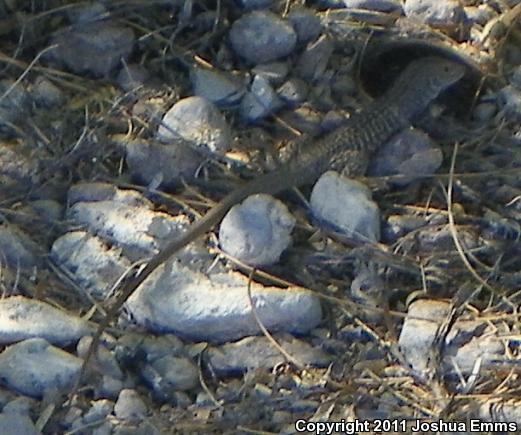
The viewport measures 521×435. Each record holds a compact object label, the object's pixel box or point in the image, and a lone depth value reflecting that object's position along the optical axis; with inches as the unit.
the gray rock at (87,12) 244.1
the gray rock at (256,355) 191.9
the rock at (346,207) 212.2
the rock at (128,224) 207.5
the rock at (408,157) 226.4
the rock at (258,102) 236.1
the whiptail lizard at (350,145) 202.4
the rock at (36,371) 185.2
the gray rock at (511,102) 240.4
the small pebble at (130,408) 182.1
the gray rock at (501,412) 183.5
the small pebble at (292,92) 239.6
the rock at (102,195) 215.9
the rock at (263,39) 244.8
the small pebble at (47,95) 232.2
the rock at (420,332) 192.2
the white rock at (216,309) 195.2
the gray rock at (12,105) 227.8
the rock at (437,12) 256.4
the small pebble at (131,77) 237.1
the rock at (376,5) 258.8
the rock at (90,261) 202.4
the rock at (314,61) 245.8
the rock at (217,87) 236.1
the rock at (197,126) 225.5
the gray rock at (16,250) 203.9
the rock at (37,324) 190.7
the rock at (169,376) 187.8
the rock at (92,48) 239.9
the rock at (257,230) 205.2
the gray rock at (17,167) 217.8
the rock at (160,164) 221.1
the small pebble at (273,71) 241.0
